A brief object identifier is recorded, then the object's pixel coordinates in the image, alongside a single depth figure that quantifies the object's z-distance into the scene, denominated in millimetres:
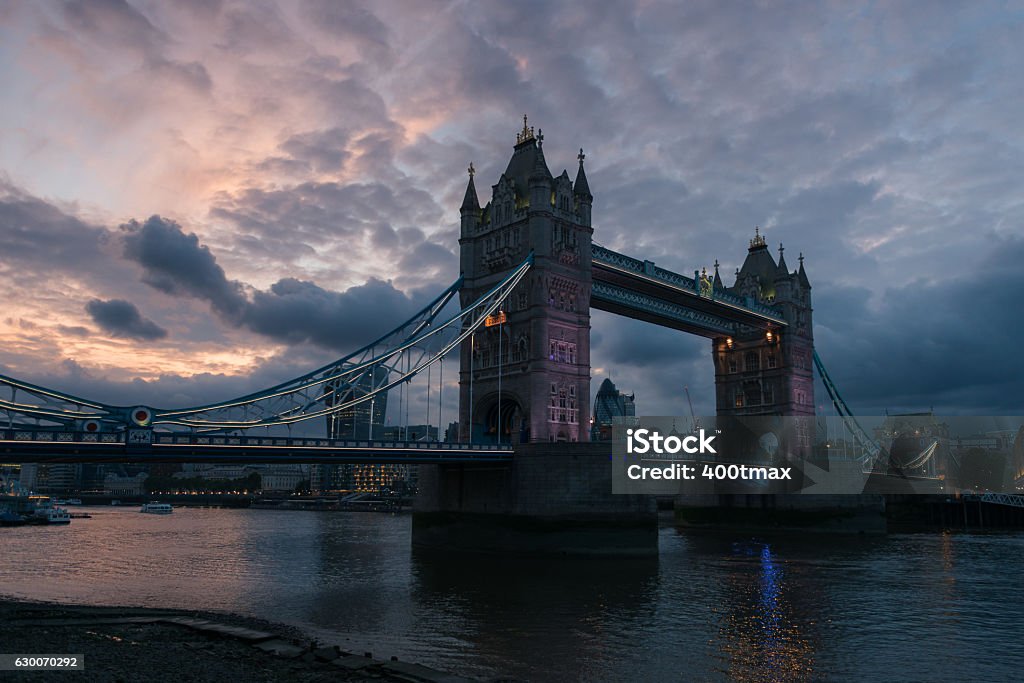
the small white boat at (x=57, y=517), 106250
